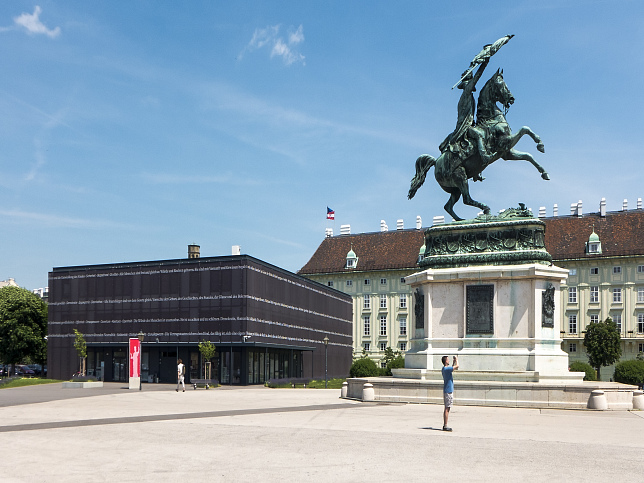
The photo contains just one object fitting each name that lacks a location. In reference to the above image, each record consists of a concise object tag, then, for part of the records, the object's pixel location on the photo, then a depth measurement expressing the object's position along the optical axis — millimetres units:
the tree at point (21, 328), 80375
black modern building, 62906
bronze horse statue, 30219
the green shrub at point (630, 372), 58094
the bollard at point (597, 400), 23859
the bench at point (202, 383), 49909
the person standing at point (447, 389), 17627
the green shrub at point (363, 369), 60875
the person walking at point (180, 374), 42703
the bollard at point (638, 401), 24938
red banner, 45125
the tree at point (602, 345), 83062
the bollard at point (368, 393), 27672
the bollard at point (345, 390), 30447
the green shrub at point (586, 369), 47781
